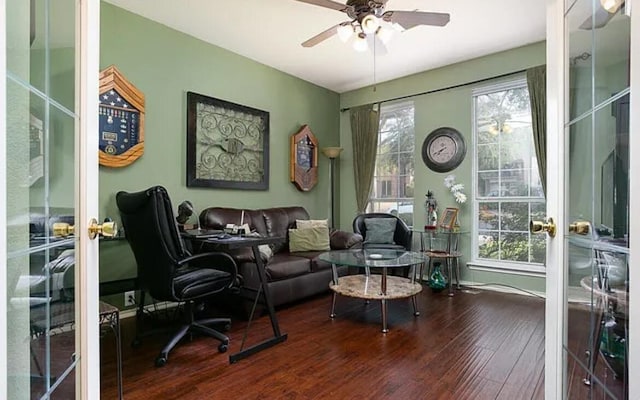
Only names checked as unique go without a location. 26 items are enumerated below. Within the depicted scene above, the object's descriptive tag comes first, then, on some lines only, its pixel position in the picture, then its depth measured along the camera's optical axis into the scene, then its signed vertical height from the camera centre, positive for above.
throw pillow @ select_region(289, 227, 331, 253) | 4.08 -0.49
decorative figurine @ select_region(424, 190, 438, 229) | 4.54 -0.15
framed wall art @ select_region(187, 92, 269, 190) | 3.75 +0.65
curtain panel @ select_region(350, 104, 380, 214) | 5.20 +0.80
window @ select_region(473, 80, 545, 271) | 4.00 +0.21
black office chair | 2.14 -0.40
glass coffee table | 2.94 -0.81
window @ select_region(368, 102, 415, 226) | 5.00 +0.53
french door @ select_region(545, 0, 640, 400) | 0.73 +0.00
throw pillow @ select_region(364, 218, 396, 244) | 4.55 -0.42
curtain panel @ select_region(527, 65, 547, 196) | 3.71 +0.97
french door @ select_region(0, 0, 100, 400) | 0.67 +0.01
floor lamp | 5.15 +0.65
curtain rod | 4.04 +1.48
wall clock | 4.46 +0.66
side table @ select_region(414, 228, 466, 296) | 4.12 -0.64
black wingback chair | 4.49 -0.43
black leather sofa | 3.08 -0.61
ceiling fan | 2.60 +1.42
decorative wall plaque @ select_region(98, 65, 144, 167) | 3.04 +0.73
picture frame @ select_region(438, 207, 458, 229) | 4.36 -0.24
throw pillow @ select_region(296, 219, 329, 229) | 4.26 -0.31
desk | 2.31 -0.63
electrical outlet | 3.17 -0.92
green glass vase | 4.02 -0.96
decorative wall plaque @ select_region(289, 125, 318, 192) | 4.92 +0.59
